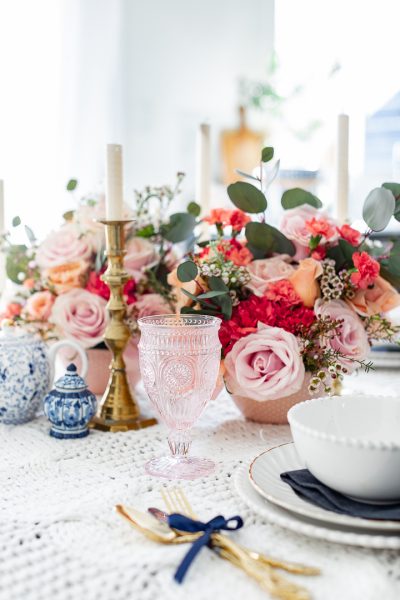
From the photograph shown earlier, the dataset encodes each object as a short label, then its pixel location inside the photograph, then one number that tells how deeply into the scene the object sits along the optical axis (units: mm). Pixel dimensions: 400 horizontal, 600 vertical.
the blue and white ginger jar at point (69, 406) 1027
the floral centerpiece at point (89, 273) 1198
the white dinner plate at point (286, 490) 649
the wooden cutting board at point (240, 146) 4395
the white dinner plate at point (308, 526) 620
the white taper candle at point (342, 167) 1296
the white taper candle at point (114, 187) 1089
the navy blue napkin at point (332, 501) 662
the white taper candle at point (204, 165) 1499
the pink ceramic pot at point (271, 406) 1074
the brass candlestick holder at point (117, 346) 1098
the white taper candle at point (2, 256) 1309
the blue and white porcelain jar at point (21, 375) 1074
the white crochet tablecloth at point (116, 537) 599
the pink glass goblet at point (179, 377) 888
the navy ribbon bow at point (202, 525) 649
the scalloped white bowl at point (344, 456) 649
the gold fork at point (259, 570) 574
